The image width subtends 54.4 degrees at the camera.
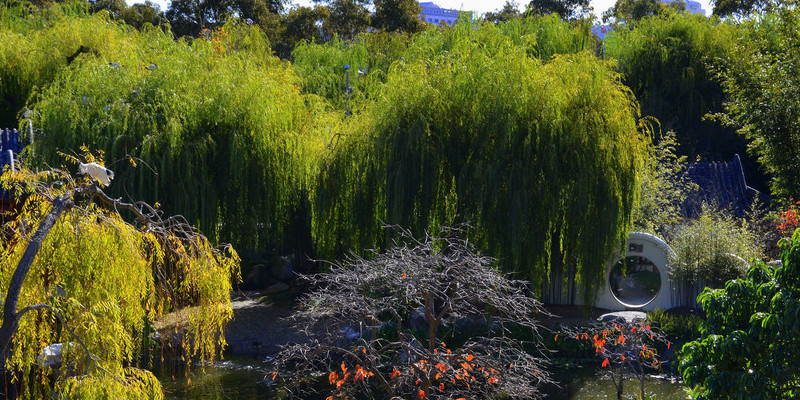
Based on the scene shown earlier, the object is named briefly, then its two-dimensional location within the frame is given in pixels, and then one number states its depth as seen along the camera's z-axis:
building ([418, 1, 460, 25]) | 132.95
